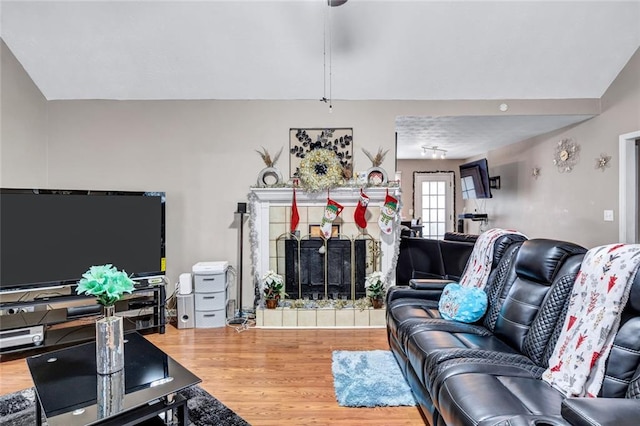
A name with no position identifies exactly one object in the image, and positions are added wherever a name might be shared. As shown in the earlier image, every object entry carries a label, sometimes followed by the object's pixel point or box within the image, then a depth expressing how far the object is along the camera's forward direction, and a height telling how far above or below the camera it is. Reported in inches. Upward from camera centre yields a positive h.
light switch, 158.6 -3.0
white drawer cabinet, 146.1 -37.8
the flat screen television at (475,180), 255.1 +23.7
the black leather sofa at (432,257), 166.6 -23.7
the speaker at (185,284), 144.7 -30.3
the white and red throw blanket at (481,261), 101.6 -15.7
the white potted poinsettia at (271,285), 149.3 -32.1
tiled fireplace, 157.1 -16.4
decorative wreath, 152.1 +17.9
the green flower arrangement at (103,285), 68.5 -14.5
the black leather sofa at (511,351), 49.9 -29.3
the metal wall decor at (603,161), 160.6 +22.6
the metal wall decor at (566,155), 183.5 +30.1
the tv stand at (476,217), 283.4 -5.8
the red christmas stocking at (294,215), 154.8 -1.6
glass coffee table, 56.2 -31.9
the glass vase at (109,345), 66.5 -25.7
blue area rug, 88.0 -48.3
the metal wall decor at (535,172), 222.1 +24.5
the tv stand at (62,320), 113.5 -37.8
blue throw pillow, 92.7 -25.9
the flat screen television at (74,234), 117.7 -8.0
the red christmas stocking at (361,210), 154.4 +0.4
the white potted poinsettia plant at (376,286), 150.4 -32.9
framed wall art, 163.5 +33.4
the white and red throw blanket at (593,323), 57.8 -20.1
